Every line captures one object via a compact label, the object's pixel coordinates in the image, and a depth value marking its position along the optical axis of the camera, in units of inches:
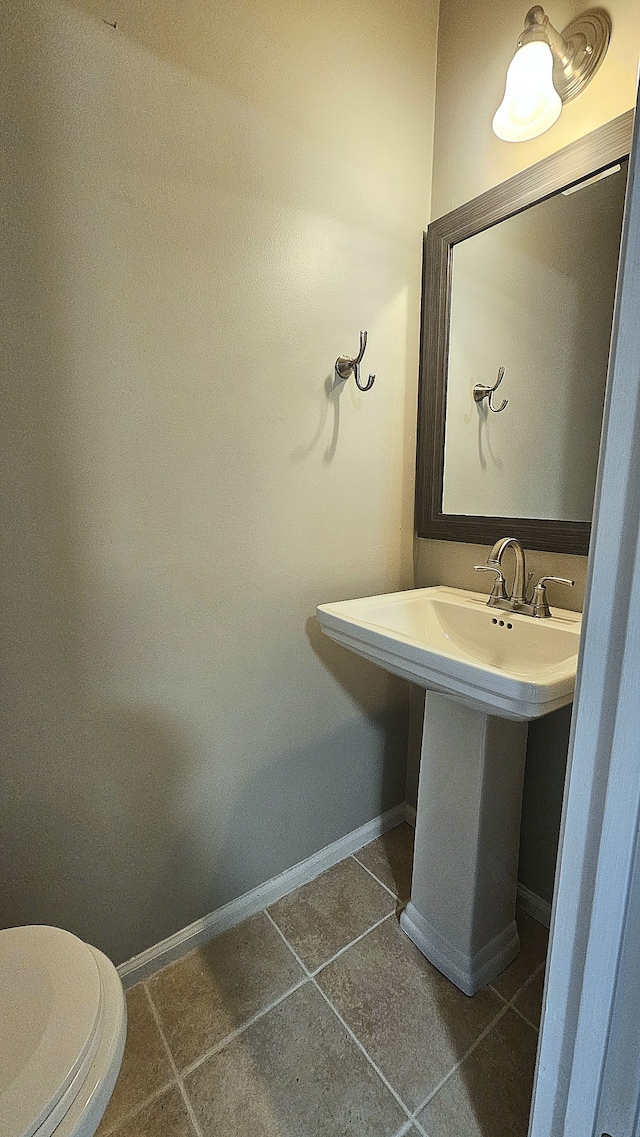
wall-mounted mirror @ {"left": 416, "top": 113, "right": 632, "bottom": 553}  40.7
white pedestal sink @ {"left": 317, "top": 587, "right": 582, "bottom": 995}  39.9
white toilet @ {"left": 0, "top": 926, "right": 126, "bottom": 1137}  19.9
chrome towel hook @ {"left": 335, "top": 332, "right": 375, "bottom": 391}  46.4
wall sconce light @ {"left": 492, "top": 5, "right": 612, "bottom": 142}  37.9
